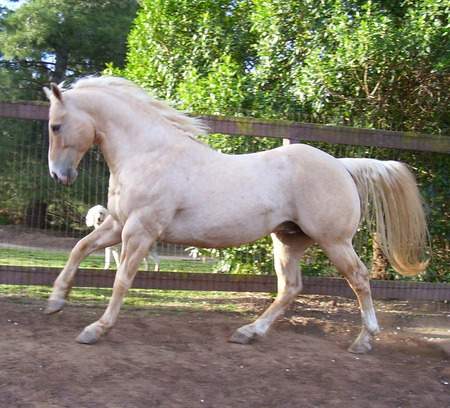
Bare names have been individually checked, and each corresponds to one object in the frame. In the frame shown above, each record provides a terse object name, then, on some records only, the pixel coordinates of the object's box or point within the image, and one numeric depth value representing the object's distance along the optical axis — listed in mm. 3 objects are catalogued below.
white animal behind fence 6205
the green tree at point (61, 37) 14211
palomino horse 4309
